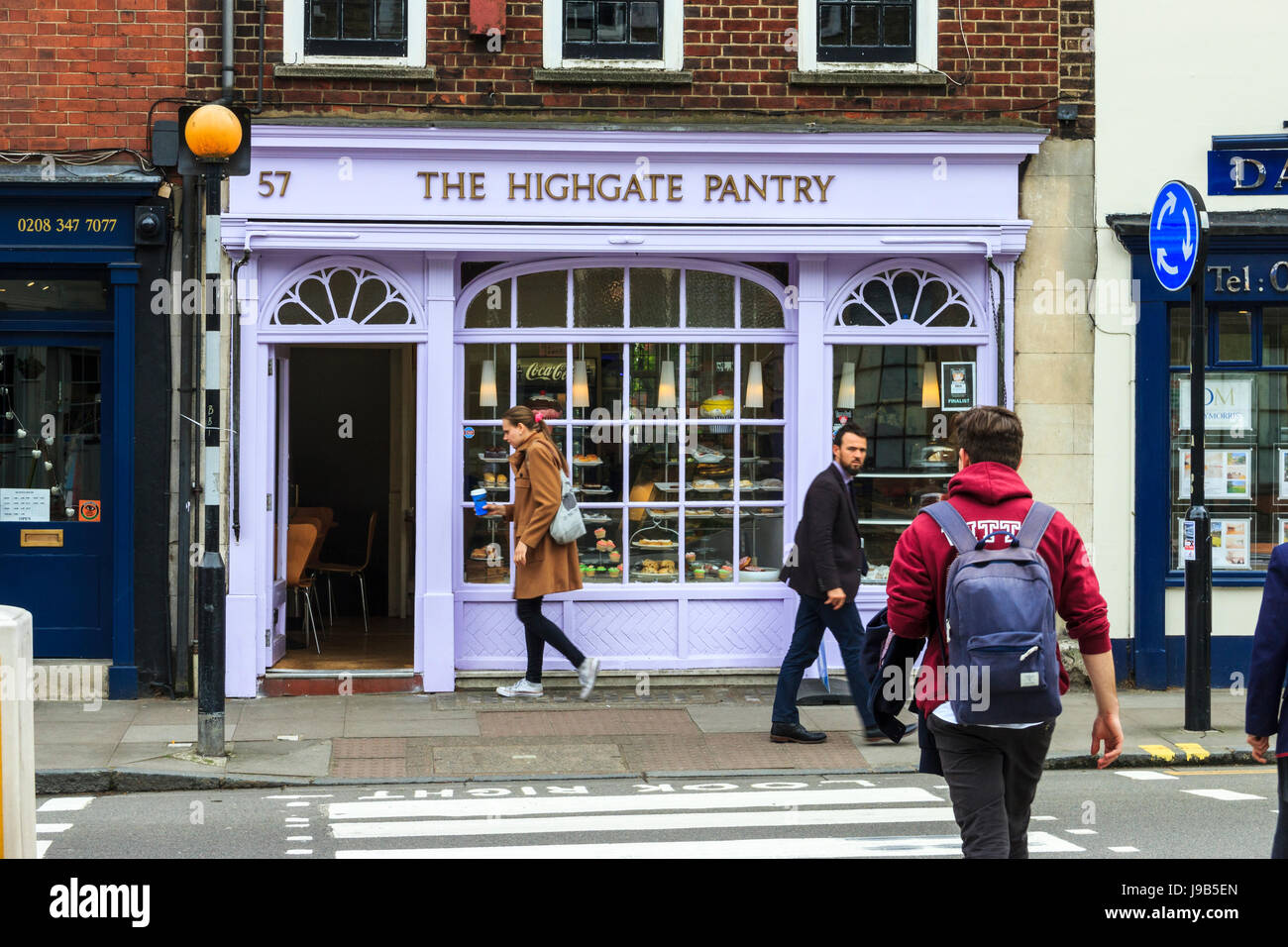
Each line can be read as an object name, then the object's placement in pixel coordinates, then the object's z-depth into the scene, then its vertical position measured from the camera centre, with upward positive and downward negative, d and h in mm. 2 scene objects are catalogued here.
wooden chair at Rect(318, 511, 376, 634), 13914 -1131
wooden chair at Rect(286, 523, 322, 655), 12774 -856
